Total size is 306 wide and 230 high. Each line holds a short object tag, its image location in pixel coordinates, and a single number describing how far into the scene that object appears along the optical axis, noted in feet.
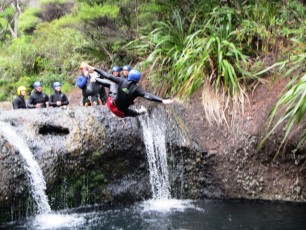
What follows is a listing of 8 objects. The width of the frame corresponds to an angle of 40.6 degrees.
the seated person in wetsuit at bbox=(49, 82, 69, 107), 32.63
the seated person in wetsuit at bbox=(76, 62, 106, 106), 30.89
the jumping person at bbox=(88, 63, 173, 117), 23.85
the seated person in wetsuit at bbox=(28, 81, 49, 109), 32.55
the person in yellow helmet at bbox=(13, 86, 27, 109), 31.68
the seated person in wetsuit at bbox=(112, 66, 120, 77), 31.30
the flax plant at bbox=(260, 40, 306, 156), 18.56
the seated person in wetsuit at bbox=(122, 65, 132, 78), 30.61
